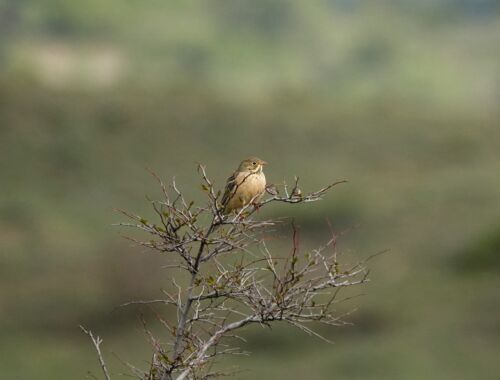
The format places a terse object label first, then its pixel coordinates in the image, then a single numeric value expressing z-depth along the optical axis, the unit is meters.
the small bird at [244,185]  22.22
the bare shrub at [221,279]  18.64
